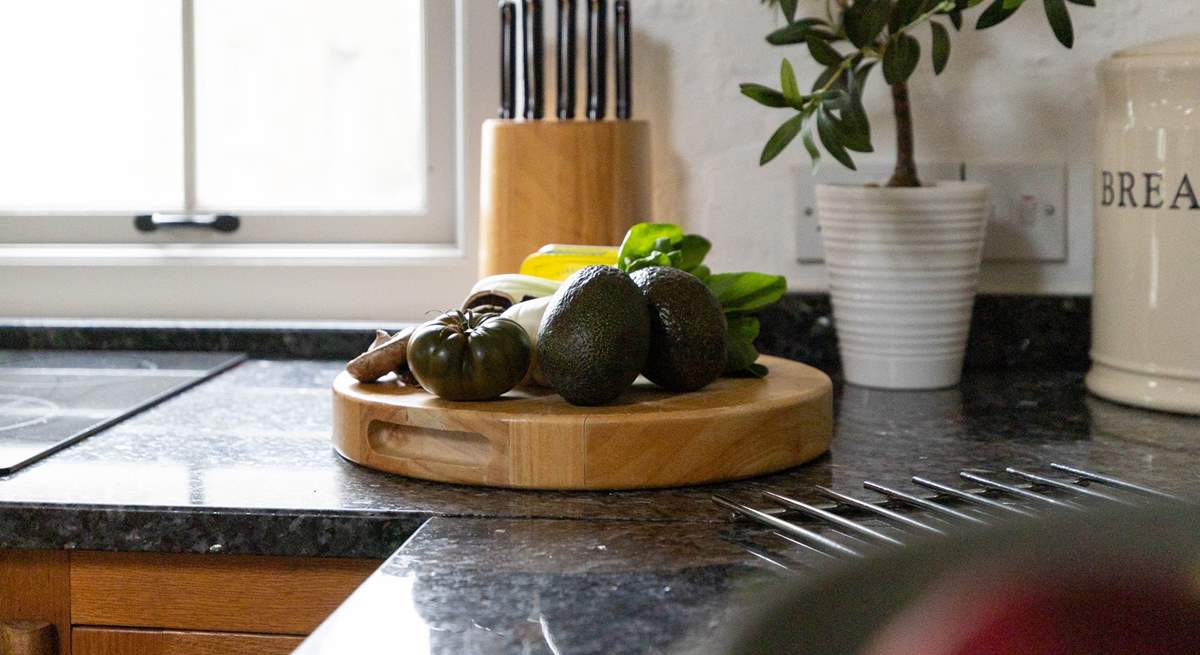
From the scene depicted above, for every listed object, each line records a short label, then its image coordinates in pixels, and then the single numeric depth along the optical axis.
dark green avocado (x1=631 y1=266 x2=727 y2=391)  1.07
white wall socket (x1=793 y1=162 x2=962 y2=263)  1.54
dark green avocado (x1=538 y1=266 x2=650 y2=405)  1.03
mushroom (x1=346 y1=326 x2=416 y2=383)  1.15
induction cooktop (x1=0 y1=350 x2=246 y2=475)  1.19
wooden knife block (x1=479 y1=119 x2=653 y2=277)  1.47
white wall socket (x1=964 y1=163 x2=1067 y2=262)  1.53
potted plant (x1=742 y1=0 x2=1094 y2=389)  1.29
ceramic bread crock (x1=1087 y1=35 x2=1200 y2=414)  1.23
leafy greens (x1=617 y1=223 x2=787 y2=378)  1.22
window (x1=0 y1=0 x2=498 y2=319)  1.72
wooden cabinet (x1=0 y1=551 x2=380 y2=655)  1.00
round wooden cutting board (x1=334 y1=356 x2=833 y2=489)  1.00
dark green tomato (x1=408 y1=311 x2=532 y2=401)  1.05
